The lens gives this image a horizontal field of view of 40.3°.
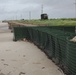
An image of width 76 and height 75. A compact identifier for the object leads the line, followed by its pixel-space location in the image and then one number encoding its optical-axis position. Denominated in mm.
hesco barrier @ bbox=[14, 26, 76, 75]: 3826
